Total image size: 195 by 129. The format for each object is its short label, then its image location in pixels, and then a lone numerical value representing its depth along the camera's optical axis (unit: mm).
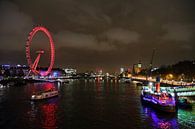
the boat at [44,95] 32401
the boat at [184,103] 24761
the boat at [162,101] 22722
